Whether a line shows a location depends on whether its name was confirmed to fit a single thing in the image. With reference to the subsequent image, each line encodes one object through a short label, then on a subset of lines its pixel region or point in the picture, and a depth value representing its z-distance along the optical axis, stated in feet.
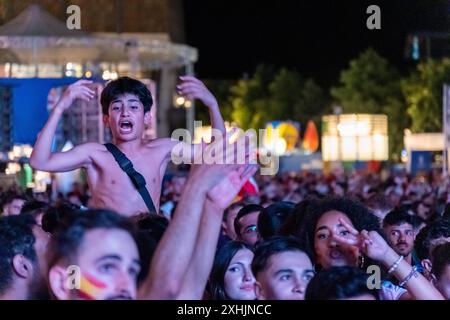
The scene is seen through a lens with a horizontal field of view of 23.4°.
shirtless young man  17.19
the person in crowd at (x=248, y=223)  21.30
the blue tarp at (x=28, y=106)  46.34
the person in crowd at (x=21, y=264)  11.32
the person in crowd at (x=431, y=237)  18.63
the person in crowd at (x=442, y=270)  15.34
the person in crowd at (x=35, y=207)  20.83
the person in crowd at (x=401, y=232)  20.88
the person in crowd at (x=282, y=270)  12.30
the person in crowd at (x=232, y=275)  14.65
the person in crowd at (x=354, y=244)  12.76
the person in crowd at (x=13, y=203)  26.61
